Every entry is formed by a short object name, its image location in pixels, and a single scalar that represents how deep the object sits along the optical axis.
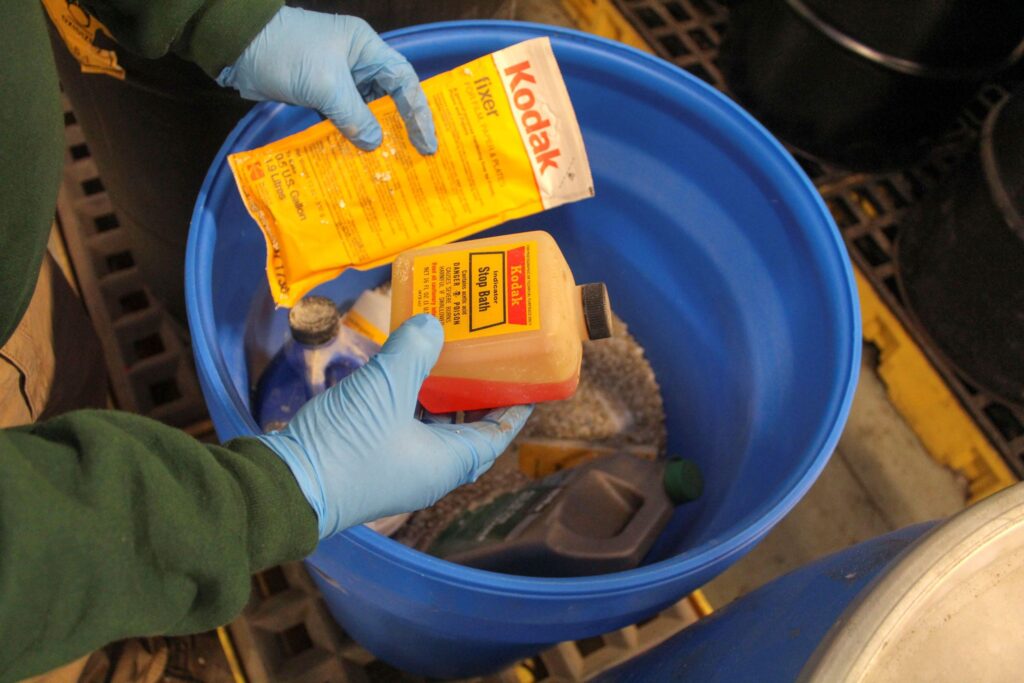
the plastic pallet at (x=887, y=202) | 1.02
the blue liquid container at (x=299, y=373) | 0.72
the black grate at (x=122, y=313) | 0.97
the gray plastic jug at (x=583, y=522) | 0.63
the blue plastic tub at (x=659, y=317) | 0.52
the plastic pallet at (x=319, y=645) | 0.83
